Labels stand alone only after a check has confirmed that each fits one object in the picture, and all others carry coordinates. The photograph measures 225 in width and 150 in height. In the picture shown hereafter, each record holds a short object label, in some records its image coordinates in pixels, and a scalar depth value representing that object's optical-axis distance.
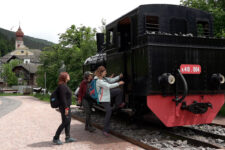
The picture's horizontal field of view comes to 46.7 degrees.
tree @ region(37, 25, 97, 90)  20.05
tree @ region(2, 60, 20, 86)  61.30
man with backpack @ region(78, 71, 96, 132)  7.49
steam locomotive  6.02
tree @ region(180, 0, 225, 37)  12.10
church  64.44
